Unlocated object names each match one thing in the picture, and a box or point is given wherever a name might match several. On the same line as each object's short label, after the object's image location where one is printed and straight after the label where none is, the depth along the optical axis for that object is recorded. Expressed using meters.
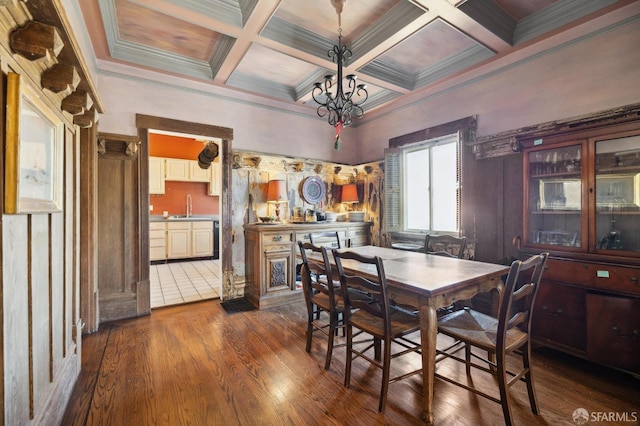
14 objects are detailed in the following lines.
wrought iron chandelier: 2.42
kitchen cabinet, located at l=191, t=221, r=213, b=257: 6.72
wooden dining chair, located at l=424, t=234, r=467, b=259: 2.70
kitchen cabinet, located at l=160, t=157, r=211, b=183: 6.62
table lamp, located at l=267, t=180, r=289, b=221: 3.93
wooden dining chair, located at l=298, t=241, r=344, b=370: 2.14
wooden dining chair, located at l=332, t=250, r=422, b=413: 1.75
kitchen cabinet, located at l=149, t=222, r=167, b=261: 6.28
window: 3.73
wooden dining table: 1.66
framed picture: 1.08
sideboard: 3.62
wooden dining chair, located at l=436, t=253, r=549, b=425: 1.53
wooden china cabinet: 2.05
